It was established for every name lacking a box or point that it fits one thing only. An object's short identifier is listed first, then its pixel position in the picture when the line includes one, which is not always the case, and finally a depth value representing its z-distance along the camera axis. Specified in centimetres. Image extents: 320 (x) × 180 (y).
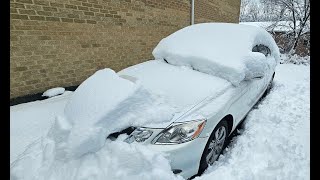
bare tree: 1084
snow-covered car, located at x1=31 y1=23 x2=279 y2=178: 167
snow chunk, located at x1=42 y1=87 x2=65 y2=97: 333
